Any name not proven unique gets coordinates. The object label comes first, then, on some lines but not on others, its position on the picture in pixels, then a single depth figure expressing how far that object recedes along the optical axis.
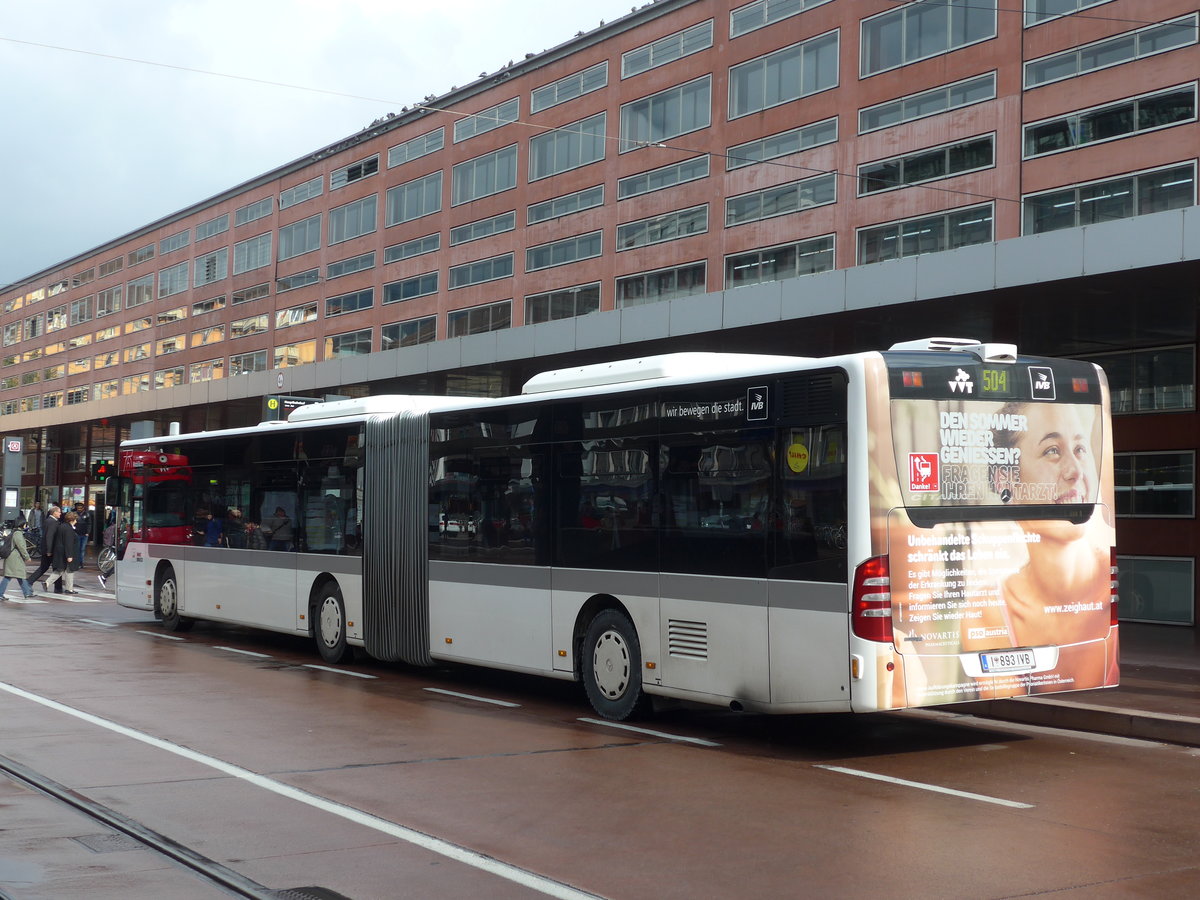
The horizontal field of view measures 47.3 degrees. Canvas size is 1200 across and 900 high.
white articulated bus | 9.59
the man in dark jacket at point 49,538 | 29.28
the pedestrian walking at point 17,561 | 26.95
